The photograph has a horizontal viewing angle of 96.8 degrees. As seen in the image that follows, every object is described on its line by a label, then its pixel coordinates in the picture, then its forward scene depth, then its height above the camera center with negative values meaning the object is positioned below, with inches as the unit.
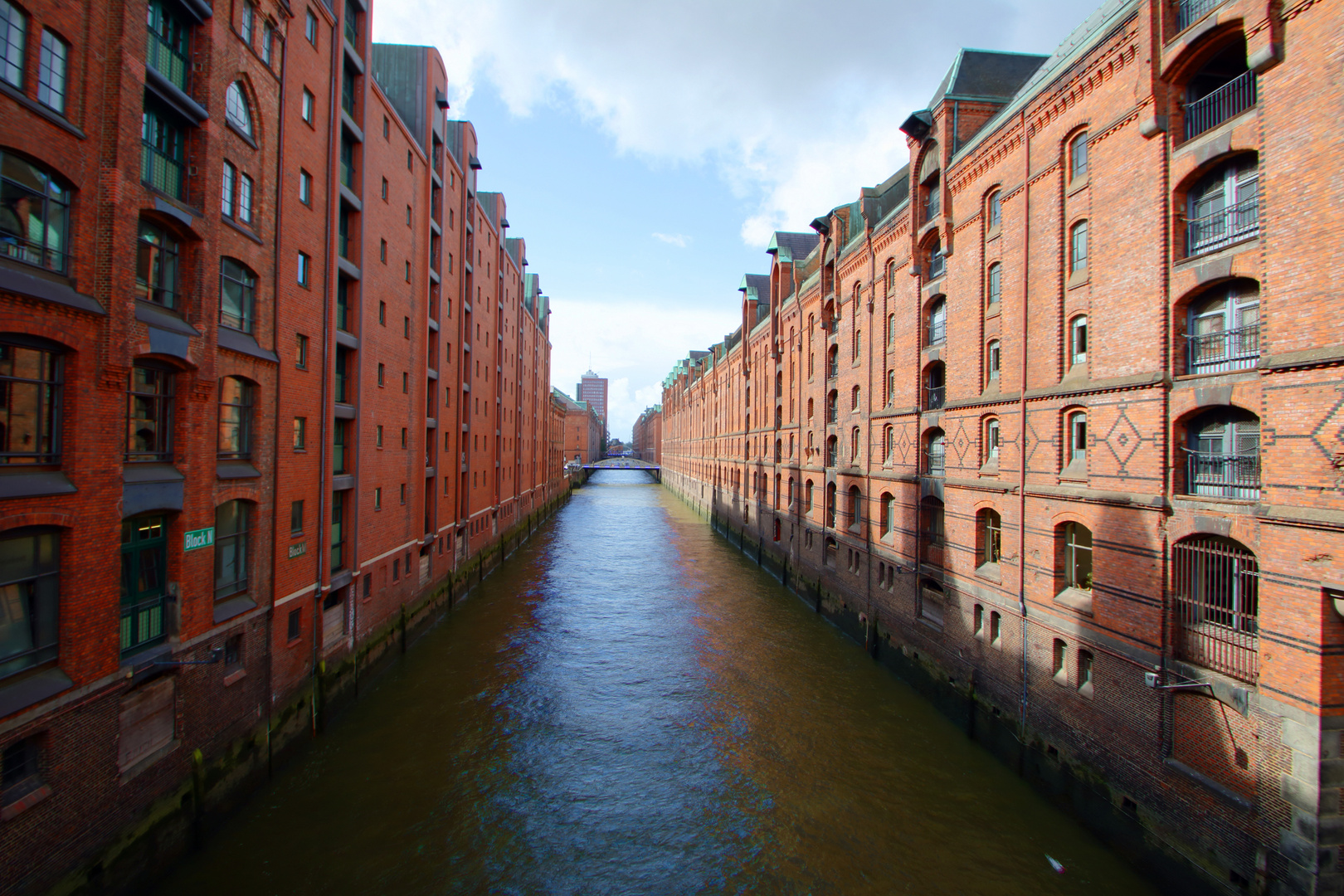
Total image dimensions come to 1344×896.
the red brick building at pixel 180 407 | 291.9 +27.7
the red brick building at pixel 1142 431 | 305.0 +20.6
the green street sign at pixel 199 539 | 394.6 -62.7
